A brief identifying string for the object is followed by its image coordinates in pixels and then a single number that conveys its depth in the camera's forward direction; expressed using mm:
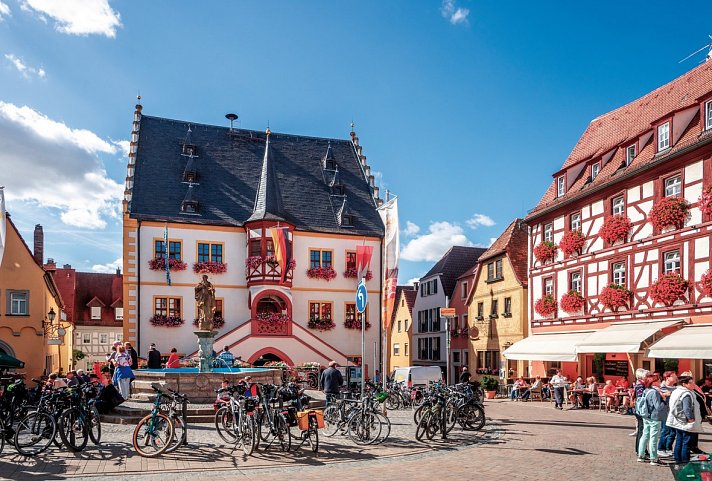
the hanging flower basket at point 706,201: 22172
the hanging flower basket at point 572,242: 29766
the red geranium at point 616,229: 26688
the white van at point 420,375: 29766
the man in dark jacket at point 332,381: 17531
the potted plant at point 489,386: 31531
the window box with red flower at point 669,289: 23422
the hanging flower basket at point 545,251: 32156
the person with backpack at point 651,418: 12134
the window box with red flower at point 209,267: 36719
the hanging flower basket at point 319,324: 38344
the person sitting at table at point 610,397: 23531
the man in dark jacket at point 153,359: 24625
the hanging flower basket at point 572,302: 29422
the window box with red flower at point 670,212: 23672
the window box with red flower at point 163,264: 35938
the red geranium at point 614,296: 26453
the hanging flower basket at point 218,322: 36562
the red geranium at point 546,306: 31623
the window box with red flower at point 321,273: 38625
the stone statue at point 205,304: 23516
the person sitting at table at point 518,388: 30109
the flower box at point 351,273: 39375
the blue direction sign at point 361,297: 18047
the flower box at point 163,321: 35688
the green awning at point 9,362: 25125
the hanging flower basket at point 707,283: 21984
